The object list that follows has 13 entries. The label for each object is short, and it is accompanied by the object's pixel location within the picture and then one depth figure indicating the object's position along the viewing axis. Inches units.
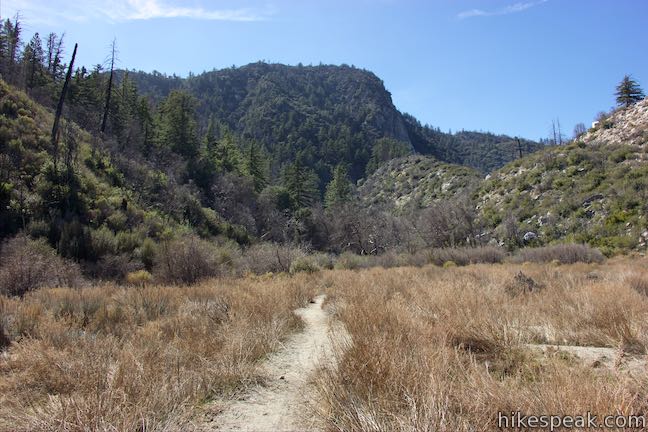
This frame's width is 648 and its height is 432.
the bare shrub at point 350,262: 978.7
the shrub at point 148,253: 769.3
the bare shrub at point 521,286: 350.0
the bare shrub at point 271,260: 789.9
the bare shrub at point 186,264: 593.3
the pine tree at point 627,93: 1649.9
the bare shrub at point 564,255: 770.5
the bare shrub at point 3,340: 248.3
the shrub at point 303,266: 767.8
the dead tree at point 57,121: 960.4
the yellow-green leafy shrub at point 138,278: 597.7
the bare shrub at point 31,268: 465.4
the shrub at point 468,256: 916.0
